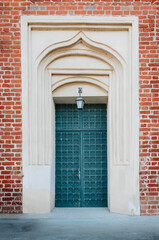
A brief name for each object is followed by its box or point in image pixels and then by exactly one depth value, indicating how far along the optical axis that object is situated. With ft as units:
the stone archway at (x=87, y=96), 22.57
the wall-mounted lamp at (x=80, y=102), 23.11
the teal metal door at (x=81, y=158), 24.98
